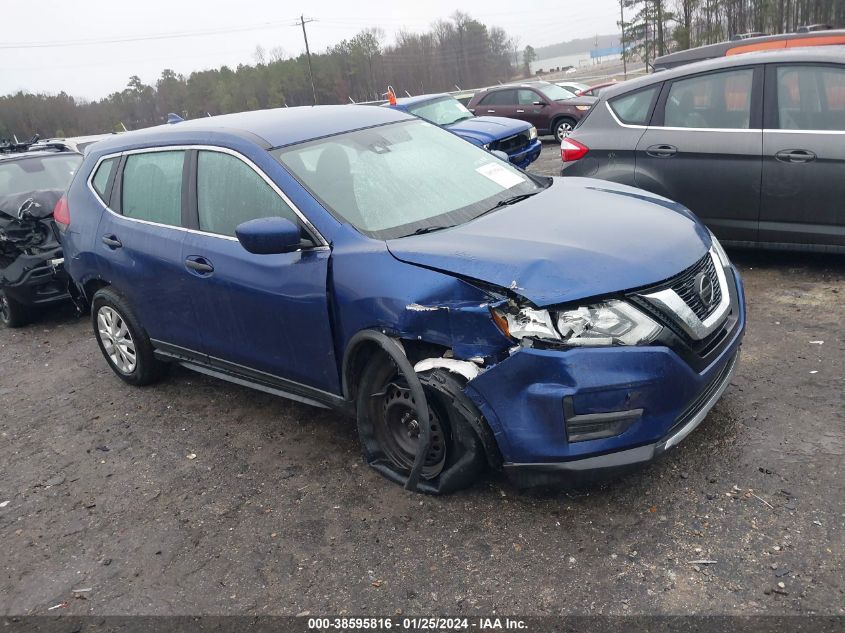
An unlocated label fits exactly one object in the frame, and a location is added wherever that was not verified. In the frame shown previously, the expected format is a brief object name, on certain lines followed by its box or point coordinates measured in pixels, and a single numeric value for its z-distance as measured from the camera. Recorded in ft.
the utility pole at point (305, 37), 237.74
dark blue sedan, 34.94
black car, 22.99
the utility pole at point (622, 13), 210.18
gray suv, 17.03
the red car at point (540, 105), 56.59
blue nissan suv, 9.43
